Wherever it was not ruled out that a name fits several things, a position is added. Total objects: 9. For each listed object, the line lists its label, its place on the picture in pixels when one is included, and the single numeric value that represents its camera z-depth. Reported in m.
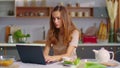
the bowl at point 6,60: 2.29
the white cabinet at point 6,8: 5.07
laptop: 2.36
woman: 2.87
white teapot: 2.49
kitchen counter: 4.61
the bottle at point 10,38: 4.86
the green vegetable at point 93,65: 2.25
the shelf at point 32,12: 5.08
